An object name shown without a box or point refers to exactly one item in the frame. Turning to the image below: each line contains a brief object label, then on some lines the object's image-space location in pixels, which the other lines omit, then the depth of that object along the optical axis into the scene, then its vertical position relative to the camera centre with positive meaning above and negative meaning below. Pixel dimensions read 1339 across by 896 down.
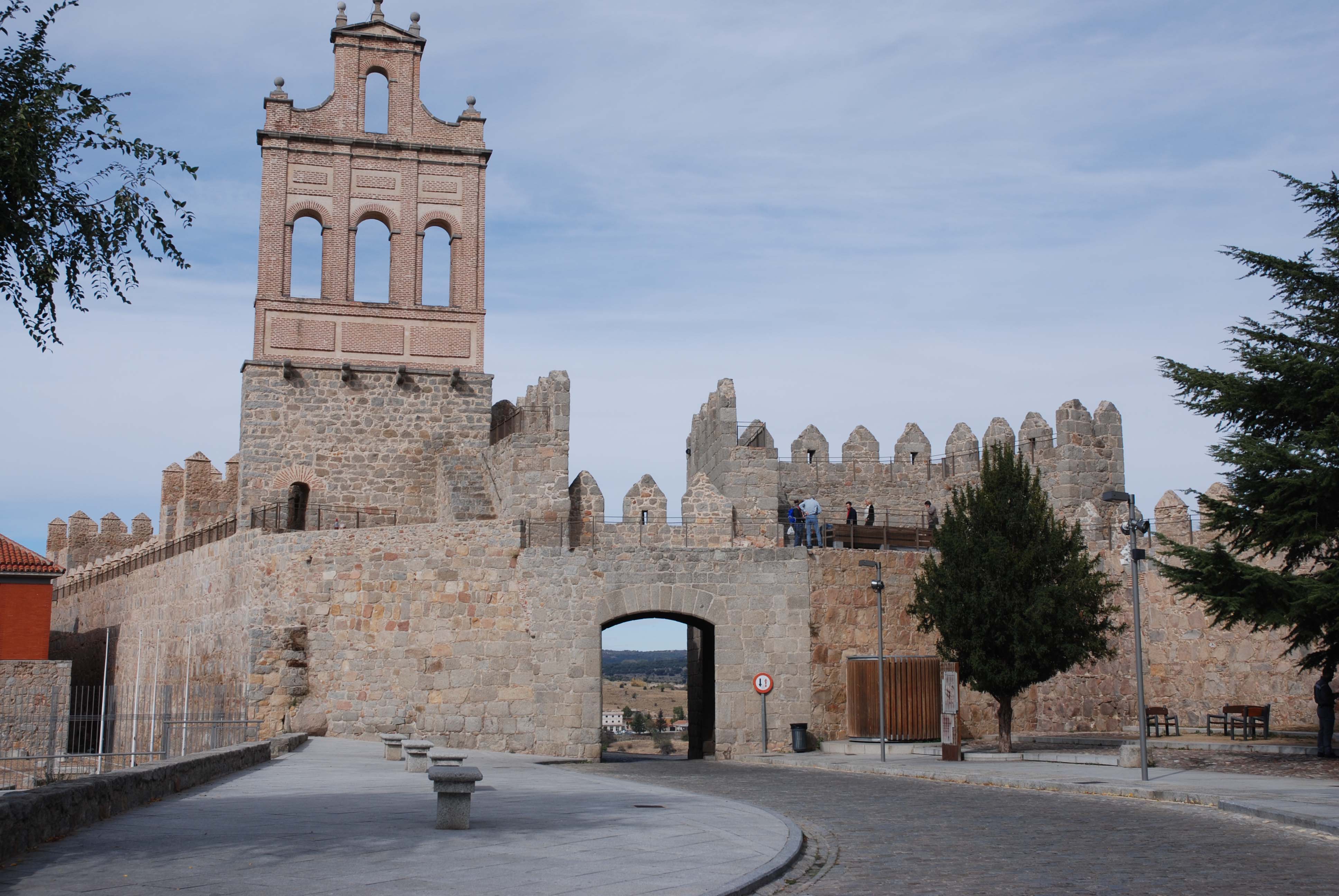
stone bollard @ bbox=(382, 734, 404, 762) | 18.50 -1.52
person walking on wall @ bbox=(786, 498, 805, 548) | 24.56 +2.22
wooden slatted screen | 21.84 -0.93
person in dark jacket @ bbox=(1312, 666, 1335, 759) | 17.27 -0.93
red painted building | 29.91 +0.73
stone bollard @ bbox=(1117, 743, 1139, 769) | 16.91 -1.43
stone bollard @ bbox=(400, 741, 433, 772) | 16.48 -1.45
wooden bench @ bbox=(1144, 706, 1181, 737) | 21.06 -1.21
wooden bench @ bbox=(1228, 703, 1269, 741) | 19.23 -1.14
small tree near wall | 19.80 +0.74
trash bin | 21.95 -1.56
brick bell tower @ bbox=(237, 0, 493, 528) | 26.19 +6.35
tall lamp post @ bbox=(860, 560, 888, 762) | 19.98 +0.16
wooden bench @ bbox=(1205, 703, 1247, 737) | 19.70 -1.13
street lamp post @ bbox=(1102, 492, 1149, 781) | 15.57 +0.71
